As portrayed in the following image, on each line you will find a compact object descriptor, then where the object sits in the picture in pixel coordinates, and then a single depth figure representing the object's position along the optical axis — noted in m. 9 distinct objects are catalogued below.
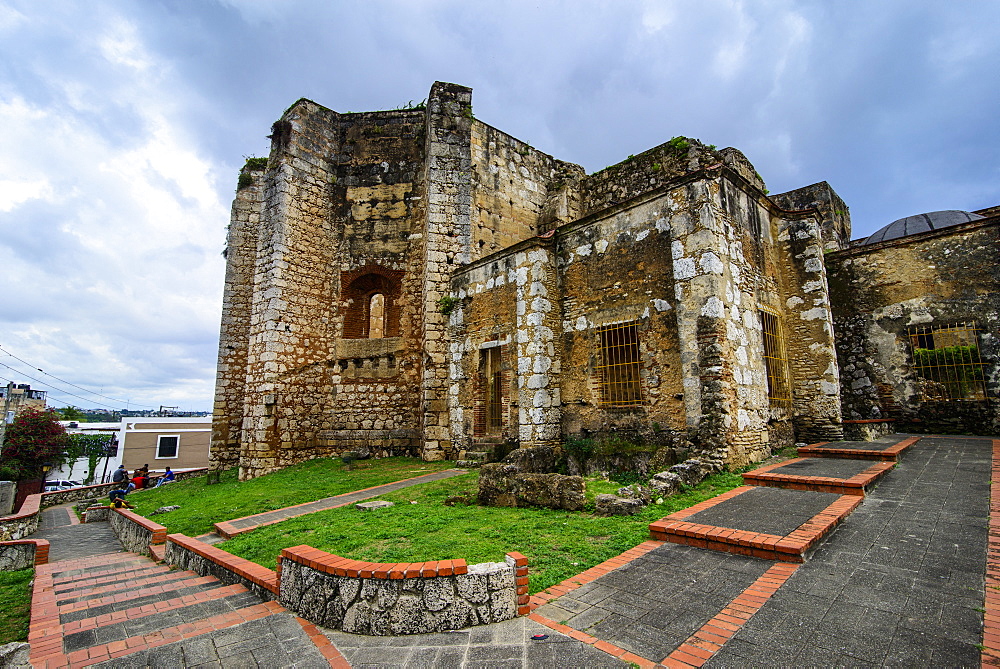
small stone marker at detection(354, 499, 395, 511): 7.45
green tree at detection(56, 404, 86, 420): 42.94
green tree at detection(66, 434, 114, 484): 28.47
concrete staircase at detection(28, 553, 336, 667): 2.96
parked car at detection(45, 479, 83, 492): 29.93
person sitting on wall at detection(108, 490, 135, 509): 12.31
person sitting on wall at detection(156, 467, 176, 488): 19.02
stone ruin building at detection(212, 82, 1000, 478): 8.72
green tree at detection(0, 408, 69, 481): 23.70
